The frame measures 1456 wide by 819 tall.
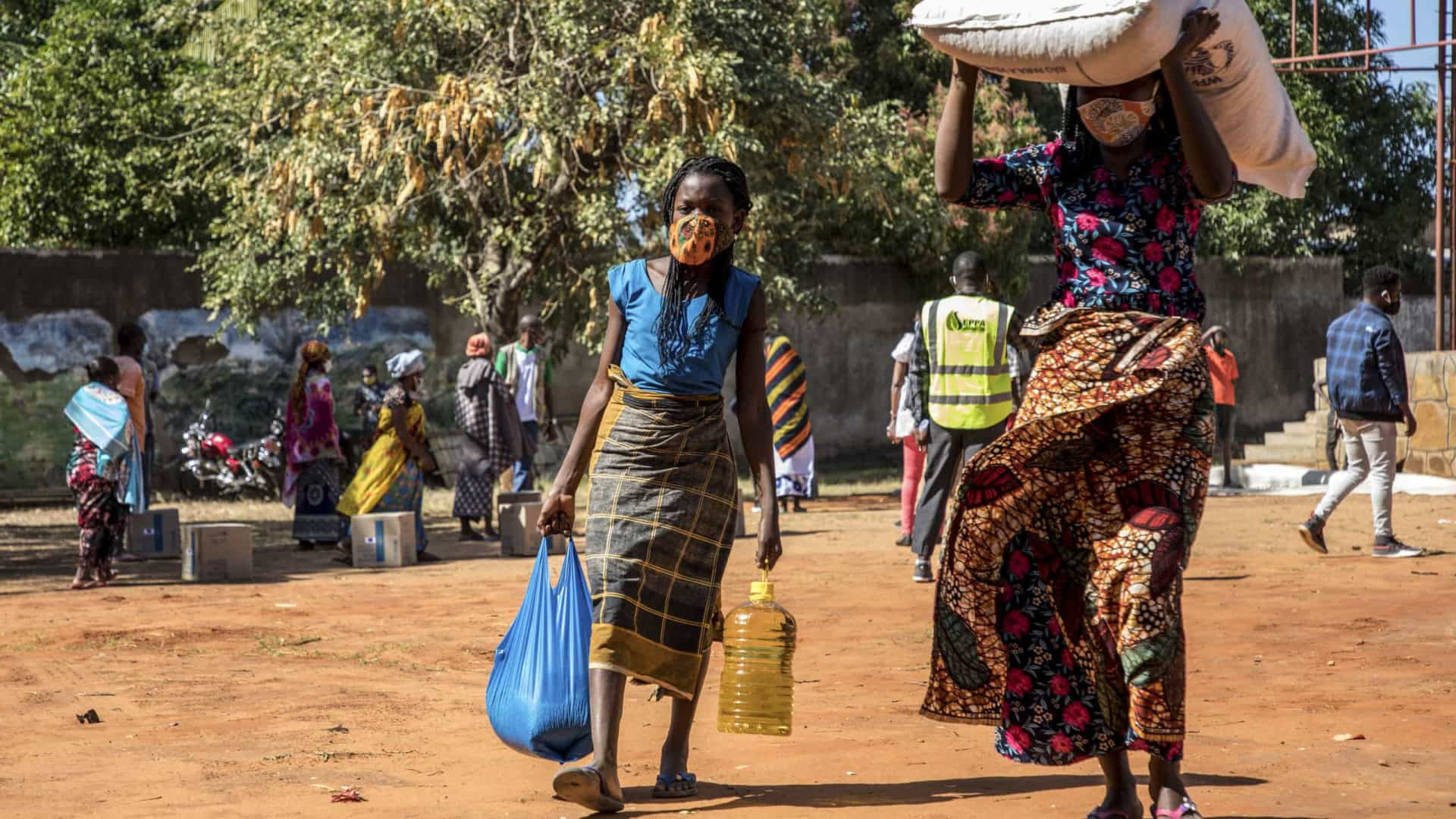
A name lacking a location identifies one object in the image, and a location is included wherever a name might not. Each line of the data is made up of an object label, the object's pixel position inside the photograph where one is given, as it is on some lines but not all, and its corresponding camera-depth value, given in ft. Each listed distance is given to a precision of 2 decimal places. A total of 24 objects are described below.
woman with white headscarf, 40.93
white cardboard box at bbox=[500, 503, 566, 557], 42.50
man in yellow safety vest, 31.86
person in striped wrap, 52.13
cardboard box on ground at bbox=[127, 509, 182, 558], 42.34
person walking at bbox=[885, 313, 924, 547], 40.24
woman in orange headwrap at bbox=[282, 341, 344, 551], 43.16
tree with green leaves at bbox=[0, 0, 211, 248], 67.72
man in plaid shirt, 36.42
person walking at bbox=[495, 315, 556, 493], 48.88
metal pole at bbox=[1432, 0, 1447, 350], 55.01
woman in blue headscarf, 35.58
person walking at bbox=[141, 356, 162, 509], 43.76
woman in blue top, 15.61
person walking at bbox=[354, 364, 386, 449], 48.73
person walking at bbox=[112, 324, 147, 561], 40.32
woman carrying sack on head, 13.35
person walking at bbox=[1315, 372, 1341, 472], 54.80
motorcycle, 58.70
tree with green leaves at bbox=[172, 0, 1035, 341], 49.83
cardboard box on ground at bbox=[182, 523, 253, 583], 37.24
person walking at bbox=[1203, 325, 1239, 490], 53.01
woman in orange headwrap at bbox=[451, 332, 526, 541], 45.06
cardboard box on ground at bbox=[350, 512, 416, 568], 40.70
